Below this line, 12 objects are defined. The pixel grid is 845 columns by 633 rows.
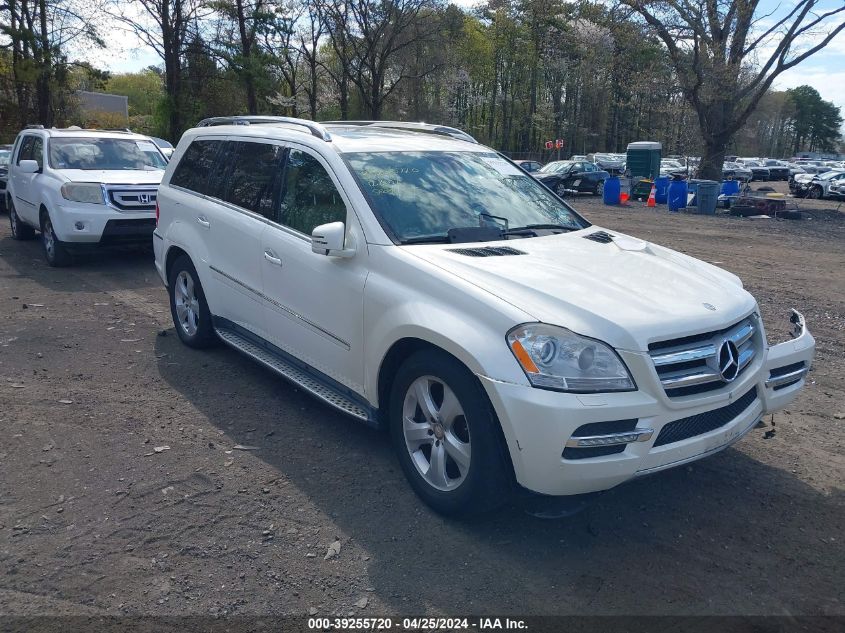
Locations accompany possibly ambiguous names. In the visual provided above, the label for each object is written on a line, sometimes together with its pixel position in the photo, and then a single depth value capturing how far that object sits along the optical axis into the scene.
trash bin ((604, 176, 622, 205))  28.11
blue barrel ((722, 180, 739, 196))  26.22
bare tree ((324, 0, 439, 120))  37.06
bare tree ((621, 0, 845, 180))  28.55
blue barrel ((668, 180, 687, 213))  24.91
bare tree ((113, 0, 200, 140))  31.09
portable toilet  35.88
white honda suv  9.92
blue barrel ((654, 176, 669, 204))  27.69
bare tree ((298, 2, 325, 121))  40.30
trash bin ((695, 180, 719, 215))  23.60
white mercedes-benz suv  3.33
